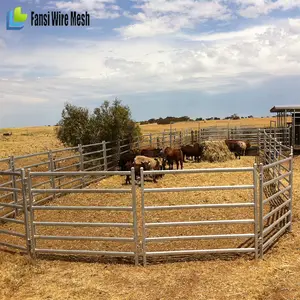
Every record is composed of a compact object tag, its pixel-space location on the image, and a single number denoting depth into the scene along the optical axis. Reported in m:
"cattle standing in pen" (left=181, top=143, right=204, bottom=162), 18.56
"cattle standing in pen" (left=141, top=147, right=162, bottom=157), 15.64
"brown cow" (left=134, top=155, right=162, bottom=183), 13.13
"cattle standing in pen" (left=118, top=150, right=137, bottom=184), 14.45
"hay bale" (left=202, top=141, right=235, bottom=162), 18.91
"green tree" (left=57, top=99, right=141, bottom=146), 18.14
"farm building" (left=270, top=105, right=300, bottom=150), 22.53
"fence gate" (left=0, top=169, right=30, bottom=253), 6.12
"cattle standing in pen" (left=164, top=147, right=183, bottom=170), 15.90
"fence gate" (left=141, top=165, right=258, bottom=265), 5.67
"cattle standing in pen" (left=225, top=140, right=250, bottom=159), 20.45
